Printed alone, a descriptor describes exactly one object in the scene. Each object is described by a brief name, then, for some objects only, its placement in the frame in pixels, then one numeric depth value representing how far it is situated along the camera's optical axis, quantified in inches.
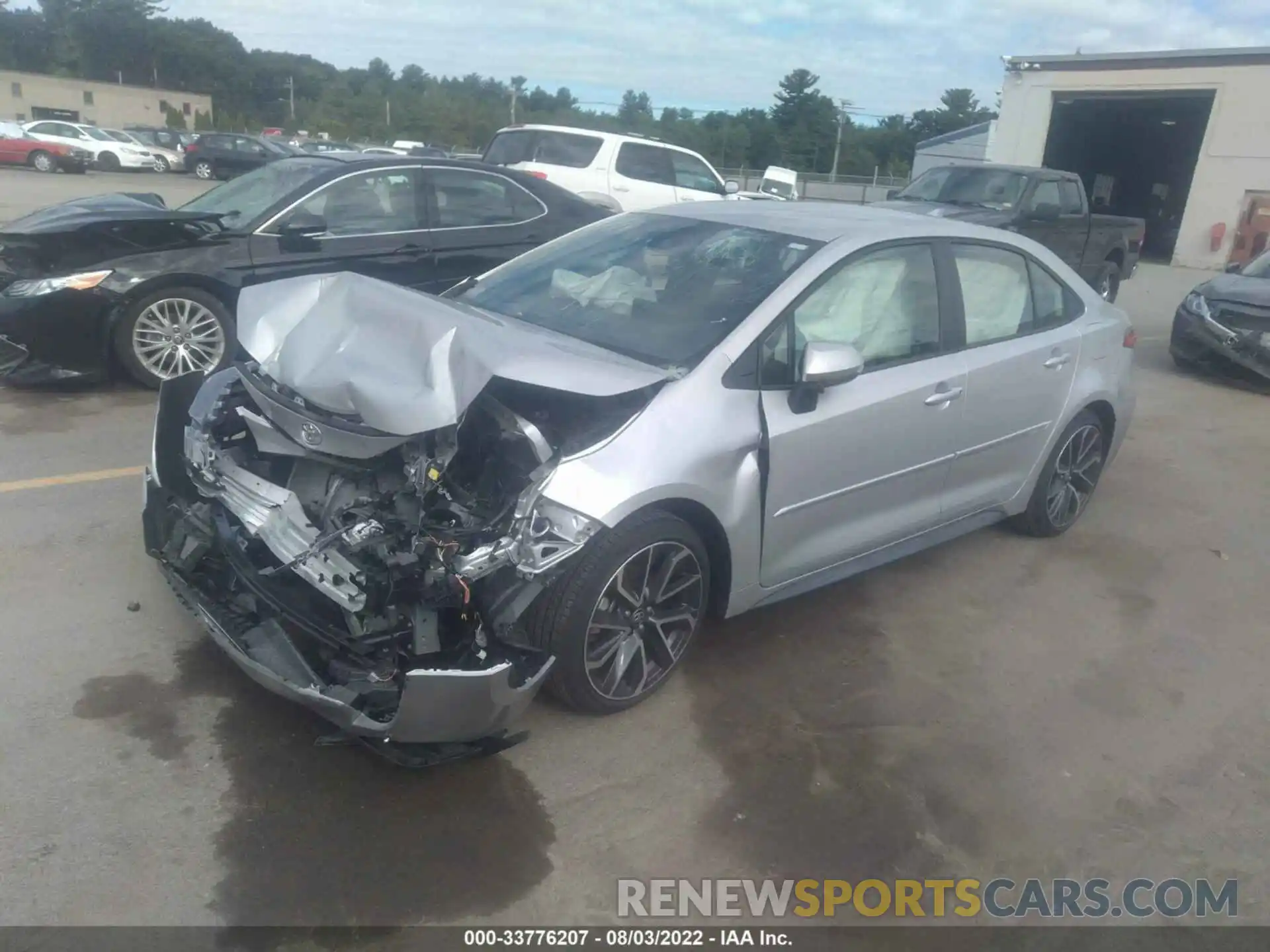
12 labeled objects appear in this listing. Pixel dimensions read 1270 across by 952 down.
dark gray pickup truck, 478.9
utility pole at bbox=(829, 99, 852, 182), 2000.5
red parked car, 1226.0
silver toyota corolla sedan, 118.6
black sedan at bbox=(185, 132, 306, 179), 1249.4
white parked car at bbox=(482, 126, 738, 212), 506.0
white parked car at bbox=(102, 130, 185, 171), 1380.4
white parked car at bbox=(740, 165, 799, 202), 918.4
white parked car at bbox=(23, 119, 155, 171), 1280.8
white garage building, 937.5
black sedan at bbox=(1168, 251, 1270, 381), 379.2
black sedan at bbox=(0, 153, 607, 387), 249.1
